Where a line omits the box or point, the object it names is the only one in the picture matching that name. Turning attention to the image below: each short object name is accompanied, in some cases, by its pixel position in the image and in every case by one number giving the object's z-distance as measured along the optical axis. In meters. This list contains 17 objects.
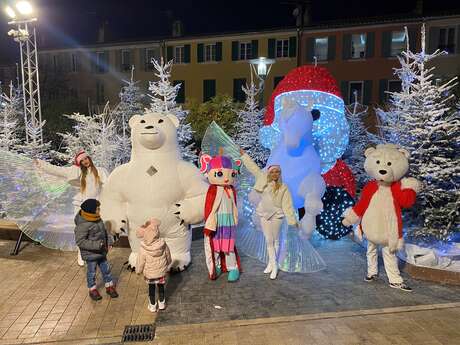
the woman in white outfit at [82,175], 6.68
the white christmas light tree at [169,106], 12.67
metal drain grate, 4.70
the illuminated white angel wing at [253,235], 6.77
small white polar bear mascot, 5.92
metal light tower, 10.20
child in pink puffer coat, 5.11
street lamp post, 13.15
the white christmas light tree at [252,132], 15.29
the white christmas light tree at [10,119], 11.12
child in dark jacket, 5.49
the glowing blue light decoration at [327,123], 8.04
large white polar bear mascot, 6.04
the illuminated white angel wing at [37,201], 6.96
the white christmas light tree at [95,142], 11.55
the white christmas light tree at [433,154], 7.22
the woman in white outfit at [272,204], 6.16
